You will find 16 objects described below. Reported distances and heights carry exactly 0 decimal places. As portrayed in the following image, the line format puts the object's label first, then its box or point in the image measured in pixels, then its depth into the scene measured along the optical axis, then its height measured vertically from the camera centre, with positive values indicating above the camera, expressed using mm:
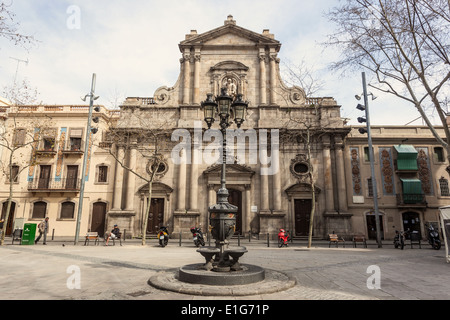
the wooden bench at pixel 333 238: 18552 -1272
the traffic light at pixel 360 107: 19750 +7504
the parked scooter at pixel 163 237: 16645 -1223
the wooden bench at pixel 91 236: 17653 -1256
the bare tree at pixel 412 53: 11953 +7108
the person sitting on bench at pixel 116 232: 19006 -1061
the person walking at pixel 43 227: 17712 -735
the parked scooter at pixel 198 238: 16516 -1206
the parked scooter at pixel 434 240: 15891 -1137
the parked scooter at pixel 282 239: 16889 -1240
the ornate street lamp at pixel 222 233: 7172 -401
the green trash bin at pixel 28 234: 16484 -1120
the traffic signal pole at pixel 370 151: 17234 +4269
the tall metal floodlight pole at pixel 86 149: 17769 +4222
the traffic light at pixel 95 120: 19500 +7087
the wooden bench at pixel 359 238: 19250 -1296
